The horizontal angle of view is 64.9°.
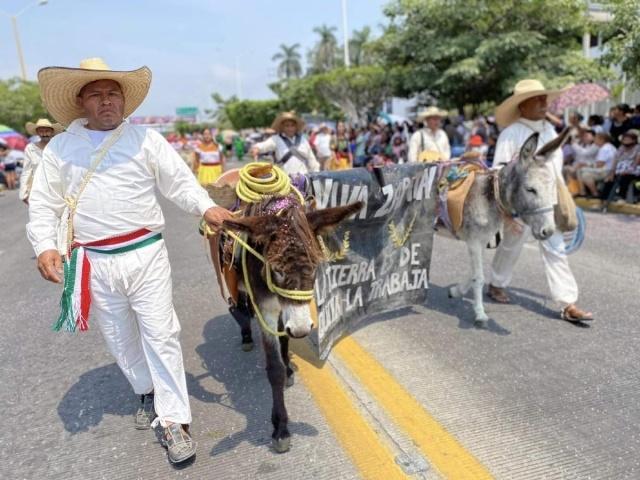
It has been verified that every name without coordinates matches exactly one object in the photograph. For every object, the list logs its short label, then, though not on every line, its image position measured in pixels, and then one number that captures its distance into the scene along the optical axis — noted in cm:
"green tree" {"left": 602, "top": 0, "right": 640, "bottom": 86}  861
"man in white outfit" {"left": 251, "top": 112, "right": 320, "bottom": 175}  632
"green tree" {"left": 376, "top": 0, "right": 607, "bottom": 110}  1577
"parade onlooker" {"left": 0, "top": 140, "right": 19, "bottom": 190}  2217
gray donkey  415
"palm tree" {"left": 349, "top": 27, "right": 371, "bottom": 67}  5625
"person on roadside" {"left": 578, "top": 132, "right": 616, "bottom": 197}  1066
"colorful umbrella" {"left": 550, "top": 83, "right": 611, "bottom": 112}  1294
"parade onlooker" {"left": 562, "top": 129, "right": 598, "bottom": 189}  1130
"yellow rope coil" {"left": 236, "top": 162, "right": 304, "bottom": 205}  316
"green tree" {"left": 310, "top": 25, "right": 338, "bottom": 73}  6919
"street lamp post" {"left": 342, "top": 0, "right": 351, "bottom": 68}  3585
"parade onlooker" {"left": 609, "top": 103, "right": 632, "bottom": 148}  1143
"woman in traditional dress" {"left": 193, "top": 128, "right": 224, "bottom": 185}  1316
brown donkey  251
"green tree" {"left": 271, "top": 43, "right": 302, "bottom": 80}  8988
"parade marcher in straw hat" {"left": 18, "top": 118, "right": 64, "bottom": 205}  703
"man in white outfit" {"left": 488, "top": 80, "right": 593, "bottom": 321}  462
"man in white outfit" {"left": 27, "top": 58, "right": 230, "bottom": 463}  285
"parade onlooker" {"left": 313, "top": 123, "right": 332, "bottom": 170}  1609
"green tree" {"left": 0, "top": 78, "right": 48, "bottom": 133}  3731
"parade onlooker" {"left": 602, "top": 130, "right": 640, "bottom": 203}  988
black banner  382
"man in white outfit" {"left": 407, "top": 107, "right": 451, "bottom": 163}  675
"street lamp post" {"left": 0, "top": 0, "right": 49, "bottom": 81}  3705
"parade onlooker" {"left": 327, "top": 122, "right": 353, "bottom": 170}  1664
